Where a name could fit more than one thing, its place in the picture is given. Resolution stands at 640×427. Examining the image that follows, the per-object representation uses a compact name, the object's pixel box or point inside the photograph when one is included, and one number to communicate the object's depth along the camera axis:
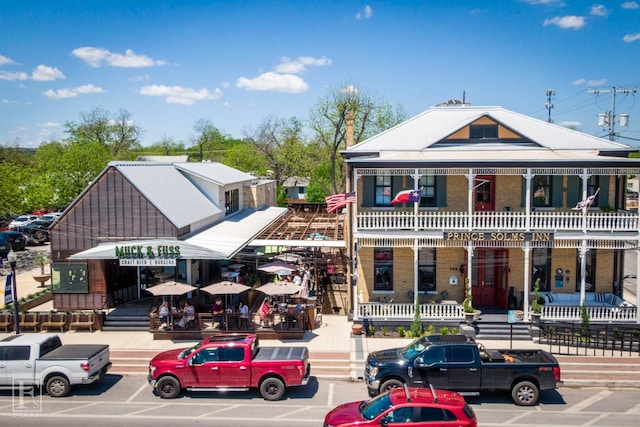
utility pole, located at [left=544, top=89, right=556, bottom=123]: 52.09
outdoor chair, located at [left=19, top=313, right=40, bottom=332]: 22.94
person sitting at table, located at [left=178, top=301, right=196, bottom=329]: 22.03
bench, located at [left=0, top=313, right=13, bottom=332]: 23.14
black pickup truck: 15.88
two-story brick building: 22.42
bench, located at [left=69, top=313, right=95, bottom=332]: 22.98
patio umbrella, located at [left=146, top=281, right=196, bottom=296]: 21.73
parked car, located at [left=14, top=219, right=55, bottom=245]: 47.59
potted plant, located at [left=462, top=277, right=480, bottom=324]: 22.30
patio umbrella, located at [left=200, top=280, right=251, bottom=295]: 21.91
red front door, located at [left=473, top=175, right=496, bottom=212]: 24.41
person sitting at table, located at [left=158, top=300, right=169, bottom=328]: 22.17
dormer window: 25.02
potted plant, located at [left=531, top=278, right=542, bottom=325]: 22.09
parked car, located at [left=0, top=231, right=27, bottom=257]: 41.53
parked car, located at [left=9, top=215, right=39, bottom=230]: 50.24
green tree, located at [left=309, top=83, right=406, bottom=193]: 64.19
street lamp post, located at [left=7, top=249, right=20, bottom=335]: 20.33
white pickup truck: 16.53
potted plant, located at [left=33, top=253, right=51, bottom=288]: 29.56
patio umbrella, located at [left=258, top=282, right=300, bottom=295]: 21.84
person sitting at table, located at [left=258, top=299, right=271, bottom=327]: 22.39
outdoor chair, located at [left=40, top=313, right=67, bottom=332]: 23.02
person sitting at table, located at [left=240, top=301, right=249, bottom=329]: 22.03
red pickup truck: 16.38
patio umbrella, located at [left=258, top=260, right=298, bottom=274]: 24.92
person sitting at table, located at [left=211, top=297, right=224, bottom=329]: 21.97
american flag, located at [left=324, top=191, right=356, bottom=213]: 23.31
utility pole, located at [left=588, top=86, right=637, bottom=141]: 38.84
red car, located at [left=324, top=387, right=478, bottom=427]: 12.02
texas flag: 21.95
